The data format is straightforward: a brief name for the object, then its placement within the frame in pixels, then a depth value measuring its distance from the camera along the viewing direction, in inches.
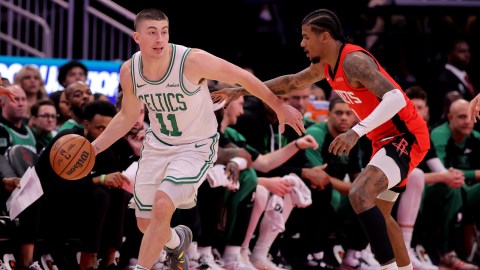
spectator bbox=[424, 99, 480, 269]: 784.9
